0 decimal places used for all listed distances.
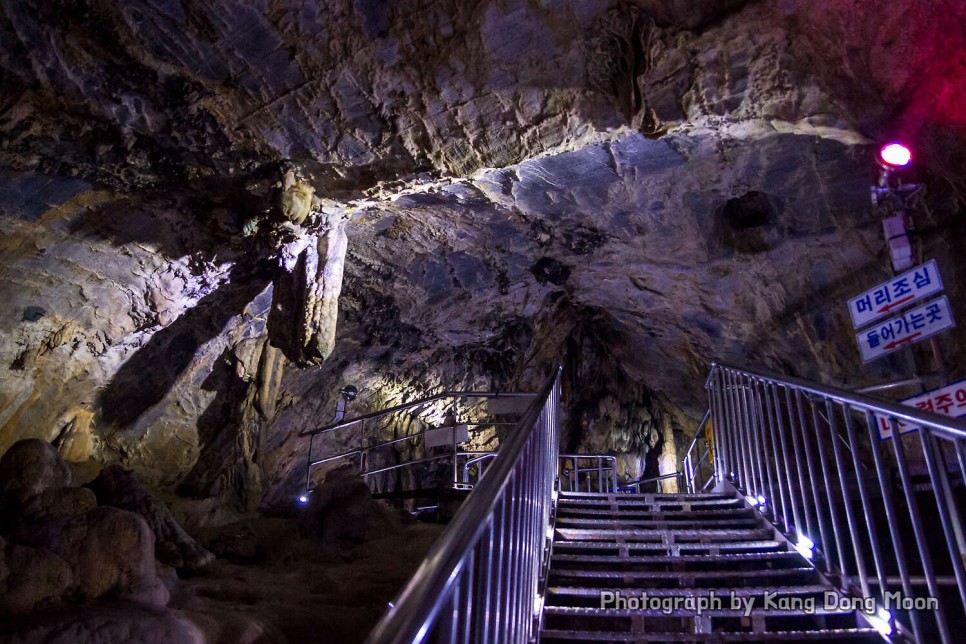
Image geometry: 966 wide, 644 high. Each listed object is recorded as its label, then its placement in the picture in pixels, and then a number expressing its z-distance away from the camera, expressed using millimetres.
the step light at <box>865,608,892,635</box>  2689
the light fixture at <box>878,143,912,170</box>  4957
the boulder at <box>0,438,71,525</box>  4250
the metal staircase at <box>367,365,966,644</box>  1835
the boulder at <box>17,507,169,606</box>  3473
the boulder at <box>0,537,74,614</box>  3174
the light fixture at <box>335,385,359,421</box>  11594
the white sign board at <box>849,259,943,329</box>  4852
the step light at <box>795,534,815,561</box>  3526
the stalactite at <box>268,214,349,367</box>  7141
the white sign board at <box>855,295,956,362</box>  4738
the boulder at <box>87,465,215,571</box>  5227
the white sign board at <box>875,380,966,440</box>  4559
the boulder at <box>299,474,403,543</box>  6336
